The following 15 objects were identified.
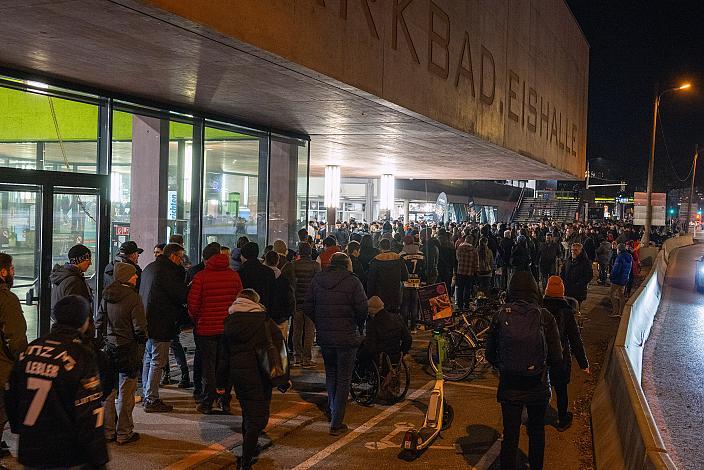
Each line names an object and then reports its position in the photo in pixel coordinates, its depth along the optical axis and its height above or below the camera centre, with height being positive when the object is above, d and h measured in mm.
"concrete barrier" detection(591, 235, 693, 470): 5102 -1874
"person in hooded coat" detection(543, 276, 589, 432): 7691 -1249
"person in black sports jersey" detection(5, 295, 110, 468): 3756 -1149
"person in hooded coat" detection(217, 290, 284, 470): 6047 -1372
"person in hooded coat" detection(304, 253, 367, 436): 7535 -1271
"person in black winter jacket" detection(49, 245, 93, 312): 6836 -773
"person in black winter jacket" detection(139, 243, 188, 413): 8031 -1277
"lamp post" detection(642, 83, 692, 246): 34594 +2401
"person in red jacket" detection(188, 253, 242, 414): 7891 -1088
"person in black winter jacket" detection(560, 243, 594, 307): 13148 -1128
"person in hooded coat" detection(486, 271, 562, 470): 6059 -1487
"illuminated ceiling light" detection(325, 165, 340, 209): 21719 +702
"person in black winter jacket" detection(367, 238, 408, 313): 11305 -1129
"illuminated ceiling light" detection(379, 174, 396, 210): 27759 +738
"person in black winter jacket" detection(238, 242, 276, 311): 9133 -922
